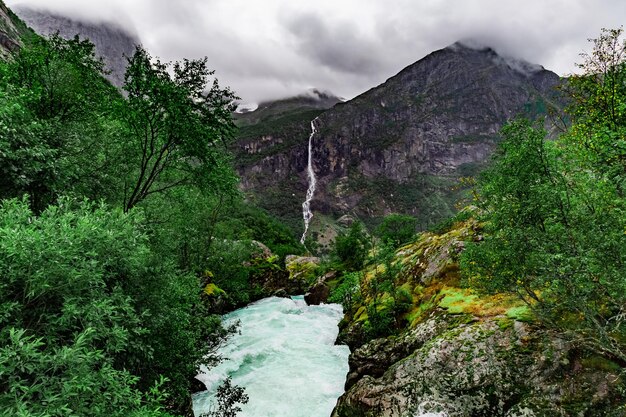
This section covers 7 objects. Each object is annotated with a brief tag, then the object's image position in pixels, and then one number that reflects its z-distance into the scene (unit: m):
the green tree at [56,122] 10.73
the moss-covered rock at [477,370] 12.49
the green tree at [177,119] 18.16
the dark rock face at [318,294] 51.97
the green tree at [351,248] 64.12
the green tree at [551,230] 9.50
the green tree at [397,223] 108.19
